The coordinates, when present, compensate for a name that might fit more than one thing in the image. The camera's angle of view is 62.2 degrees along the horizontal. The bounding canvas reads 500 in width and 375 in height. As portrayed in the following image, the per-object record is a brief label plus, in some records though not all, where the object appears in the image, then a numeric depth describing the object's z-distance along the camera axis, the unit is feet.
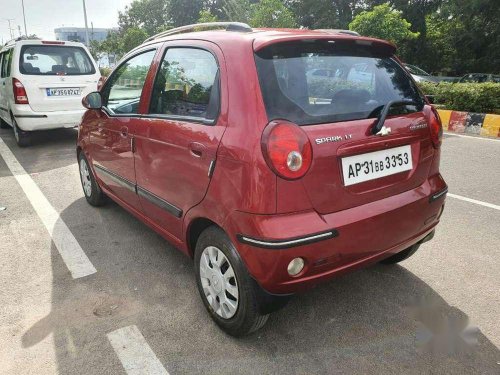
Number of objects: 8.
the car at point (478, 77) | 51.71
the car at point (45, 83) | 23.47
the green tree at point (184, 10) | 157.14
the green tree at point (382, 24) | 54.29
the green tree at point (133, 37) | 124.06
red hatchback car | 6.58
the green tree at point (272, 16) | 64.39
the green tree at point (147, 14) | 169.58
